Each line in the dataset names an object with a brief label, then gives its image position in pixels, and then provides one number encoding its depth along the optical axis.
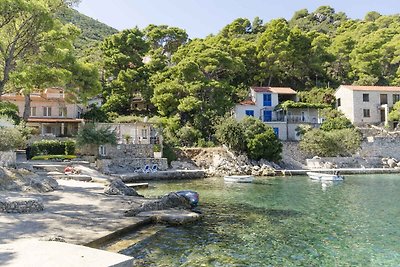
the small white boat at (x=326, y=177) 30.34
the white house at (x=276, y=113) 47.06
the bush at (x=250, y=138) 39.19
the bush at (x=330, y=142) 41.75
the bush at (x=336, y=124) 44.50
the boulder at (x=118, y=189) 18.17
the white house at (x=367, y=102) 50.06
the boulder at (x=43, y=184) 17.48
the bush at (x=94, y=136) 33.06
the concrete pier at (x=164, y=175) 31.69
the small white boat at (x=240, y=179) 29.67
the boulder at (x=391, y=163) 42.31
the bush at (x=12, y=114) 34.65
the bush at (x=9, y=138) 23.06
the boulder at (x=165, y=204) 13.84
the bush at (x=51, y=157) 31.66
